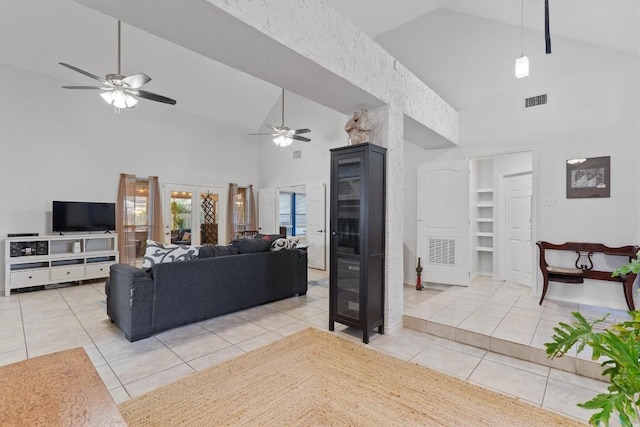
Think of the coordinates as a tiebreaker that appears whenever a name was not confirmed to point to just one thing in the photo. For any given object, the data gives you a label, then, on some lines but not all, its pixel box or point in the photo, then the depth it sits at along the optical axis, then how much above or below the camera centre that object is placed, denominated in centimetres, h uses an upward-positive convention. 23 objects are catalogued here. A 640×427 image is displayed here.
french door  734 -8
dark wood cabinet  315 -27
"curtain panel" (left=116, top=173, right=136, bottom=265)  638 -27
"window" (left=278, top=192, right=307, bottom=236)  870 -2
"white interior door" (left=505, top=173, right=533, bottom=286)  527 -28
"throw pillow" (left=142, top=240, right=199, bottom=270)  337 -49
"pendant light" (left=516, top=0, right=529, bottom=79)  305 +149
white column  341 +11
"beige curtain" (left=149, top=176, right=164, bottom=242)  693 +4
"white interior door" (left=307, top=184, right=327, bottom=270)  721 -32
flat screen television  554 -9
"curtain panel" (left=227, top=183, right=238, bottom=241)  830 -6
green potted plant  92 -50
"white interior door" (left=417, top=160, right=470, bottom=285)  495 -15
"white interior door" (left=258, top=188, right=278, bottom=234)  845 +3
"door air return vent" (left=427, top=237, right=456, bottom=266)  504 -65
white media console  499 -84
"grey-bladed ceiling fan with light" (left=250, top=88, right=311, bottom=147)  609 +157
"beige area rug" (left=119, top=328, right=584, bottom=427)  194 -133
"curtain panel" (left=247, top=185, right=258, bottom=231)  881 +6
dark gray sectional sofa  317 -93
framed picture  388 +48
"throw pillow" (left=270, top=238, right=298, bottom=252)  457 -50
